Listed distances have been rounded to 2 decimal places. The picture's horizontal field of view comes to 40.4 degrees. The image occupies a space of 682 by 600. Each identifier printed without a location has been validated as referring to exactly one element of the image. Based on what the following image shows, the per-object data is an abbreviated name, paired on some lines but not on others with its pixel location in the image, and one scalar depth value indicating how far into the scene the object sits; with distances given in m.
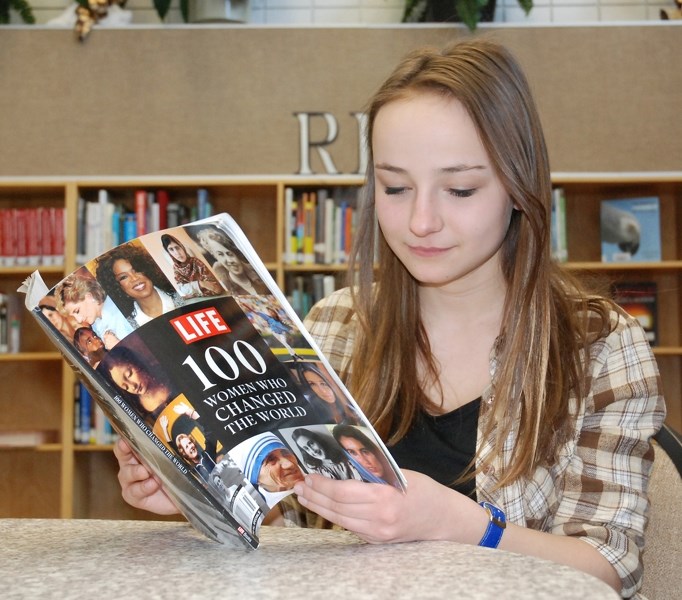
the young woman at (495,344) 1.23
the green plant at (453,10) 3.95
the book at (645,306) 4.11
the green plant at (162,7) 4.23
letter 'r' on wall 4.04
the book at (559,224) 4.04
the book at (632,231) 4.07
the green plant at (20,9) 4.27
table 0.64
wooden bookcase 4.05
